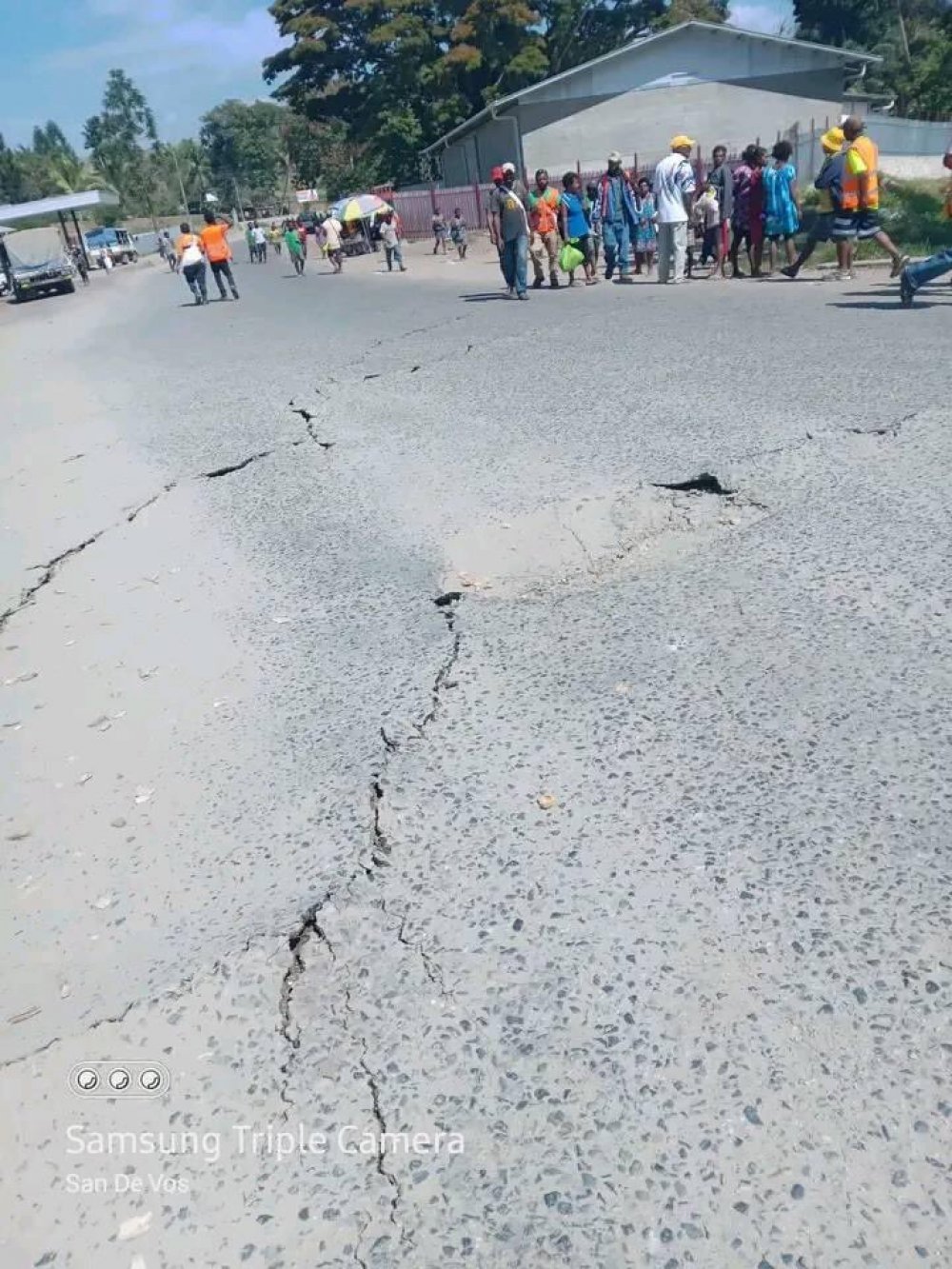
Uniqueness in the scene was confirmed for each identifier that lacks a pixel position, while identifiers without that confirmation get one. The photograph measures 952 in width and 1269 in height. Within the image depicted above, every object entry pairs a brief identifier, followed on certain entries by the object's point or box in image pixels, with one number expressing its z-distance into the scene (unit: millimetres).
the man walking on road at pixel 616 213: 13164
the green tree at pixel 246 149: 107188
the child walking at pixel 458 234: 25766
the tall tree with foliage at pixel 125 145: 98438
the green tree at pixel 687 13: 48219
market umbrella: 30517
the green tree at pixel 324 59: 45938
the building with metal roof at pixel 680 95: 28859
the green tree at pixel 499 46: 40031
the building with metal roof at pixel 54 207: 41031
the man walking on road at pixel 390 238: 23922
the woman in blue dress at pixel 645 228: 14297
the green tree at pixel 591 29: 47469
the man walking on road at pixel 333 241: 26812
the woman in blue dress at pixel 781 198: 11412
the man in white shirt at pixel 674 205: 11930
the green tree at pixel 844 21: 58747
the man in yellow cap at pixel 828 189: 9734
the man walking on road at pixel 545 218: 13448
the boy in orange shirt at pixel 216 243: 17469
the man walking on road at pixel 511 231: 12234
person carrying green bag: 13101
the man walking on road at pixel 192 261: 18594
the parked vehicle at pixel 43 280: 35094
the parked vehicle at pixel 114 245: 61125
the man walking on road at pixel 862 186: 9422
